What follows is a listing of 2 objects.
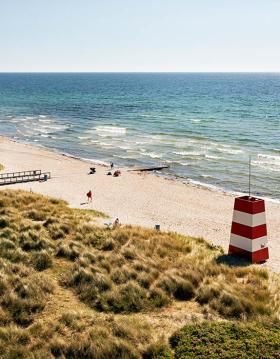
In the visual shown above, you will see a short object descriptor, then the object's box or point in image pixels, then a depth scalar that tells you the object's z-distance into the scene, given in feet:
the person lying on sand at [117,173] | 130.31
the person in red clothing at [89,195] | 97.43
